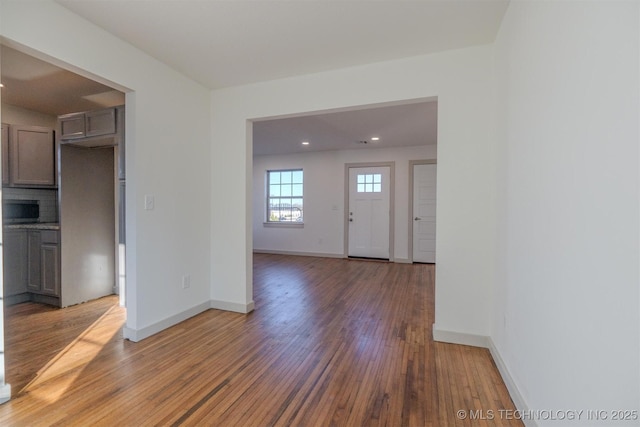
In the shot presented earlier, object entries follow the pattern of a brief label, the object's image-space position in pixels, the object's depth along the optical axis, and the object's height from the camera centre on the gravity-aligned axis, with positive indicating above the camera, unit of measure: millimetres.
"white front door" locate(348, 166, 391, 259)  6332 -72
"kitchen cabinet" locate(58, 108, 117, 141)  2900 +850
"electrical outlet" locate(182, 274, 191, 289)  2979 -754
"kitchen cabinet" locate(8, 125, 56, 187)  3492 +615
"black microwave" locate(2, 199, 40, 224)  3631 -54
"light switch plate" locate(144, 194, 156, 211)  2563 +45
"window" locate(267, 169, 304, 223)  7082 +286
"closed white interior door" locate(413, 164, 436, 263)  6008 -83
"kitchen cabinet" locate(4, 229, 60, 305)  3277 -648
